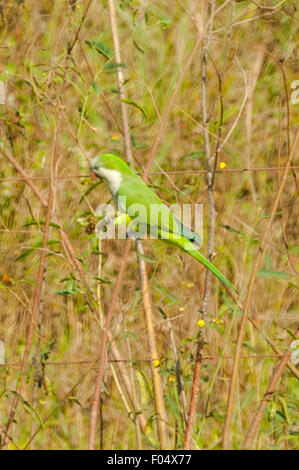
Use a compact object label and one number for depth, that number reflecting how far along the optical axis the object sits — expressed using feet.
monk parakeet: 13.48
